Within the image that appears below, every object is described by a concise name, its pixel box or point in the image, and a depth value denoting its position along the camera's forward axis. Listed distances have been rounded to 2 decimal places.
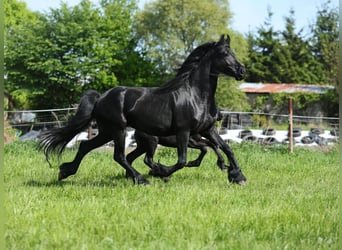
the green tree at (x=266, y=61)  53.19
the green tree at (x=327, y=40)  39.26
